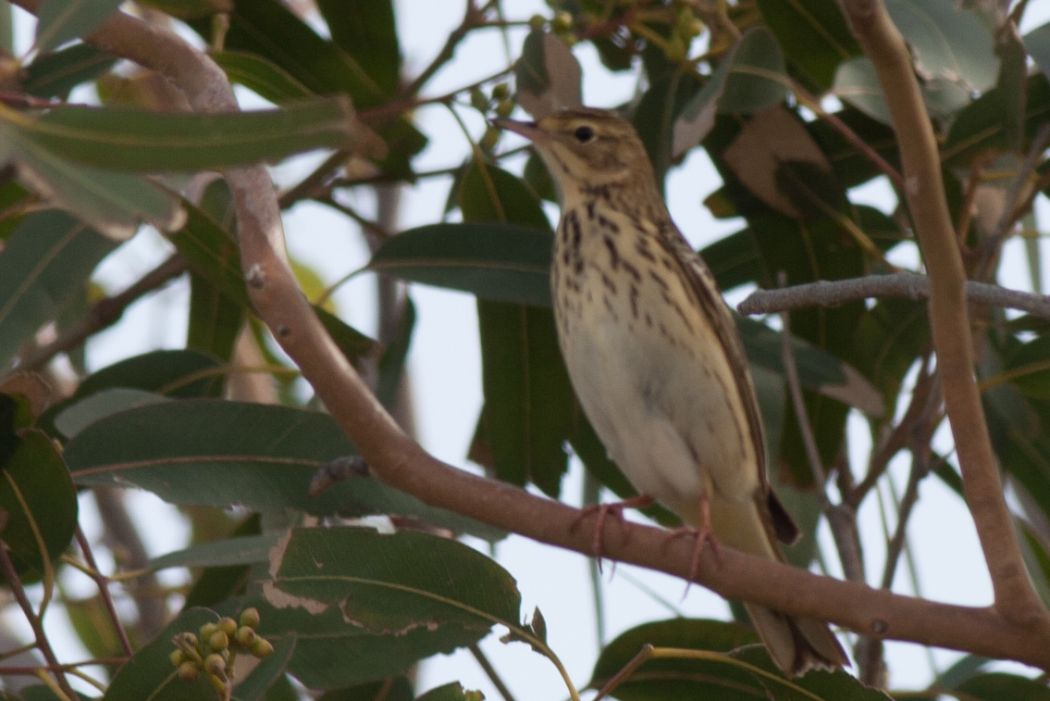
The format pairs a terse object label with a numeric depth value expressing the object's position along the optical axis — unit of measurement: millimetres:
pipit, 8031
